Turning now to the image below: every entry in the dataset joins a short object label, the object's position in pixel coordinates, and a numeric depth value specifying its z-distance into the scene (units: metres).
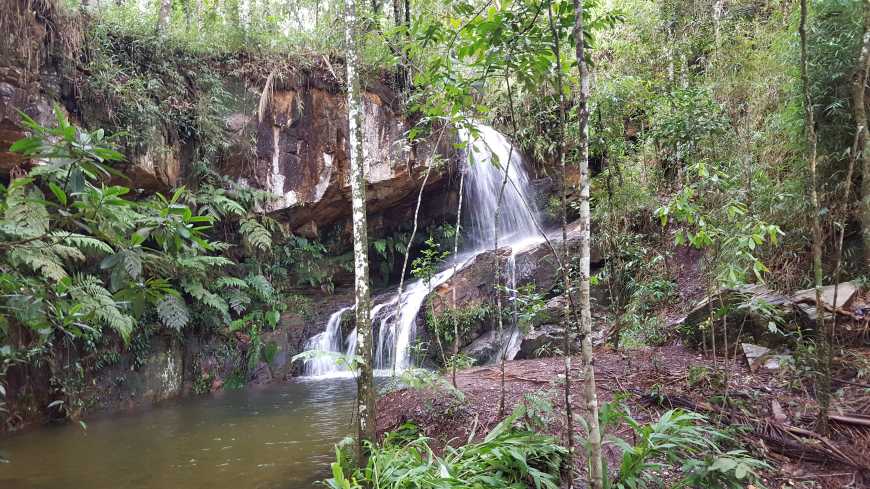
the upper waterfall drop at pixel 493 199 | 12.61
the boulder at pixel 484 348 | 9.06
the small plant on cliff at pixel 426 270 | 6.33
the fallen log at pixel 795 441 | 3.08
